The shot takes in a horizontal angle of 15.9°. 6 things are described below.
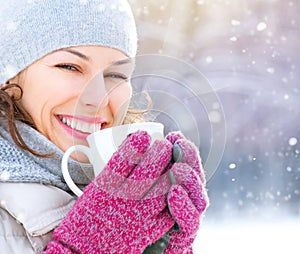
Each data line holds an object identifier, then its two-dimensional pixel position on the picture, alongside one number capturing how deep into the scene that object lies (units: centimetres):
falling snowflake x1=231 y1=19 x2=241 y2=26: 273
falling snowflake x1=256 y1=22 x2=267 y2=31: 279
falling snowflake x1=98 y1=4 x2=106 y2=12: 130
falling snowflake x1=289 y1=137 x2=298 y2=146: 297
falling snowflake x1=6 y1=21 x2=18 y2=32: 129
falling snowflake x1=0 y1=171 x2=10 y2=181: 120
